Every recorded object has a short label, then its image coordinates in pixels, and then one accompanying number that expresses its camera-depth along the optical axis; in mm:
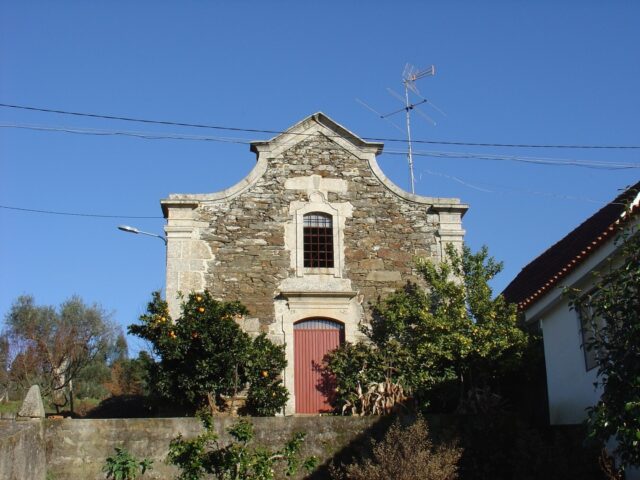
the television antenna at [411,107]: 20278
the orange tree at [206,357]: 15820
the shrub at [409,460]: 10312
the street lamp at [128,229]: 20094
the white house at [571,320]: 12336
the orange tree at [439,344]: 16719
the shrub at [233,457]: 12492
